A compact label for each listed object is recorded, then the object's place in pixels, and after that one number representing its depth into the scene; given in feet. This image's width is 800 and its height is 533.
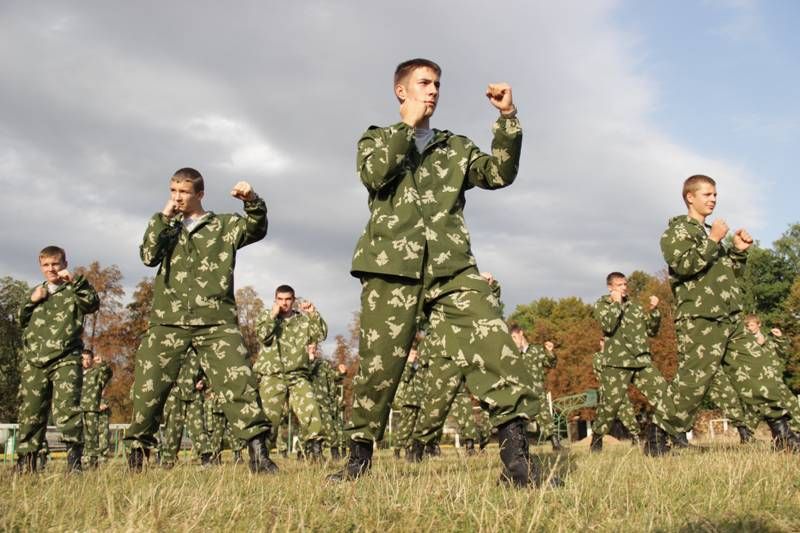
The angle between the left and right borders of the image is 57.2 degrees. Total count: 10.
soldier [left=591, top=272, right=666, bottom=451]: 36.47
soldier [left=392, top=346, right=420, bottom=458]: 36.45
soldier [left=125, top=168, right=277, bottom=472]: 20.90
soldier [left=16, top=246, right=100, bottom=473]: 25.04
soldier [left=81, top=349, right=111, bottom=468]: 50.24
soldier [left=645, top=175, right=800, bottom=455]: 23.56
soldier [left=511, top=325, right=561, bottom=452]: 45.98
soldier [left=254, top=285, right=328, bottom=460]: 34.37
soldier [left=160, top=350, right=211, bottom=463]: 34.53
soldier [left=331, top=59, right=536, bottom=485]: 14.71
